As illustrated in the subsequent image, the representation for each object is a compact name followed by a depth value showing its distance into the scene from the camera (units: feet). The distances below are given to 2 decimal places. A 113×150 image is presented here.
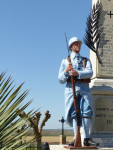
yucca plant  7.62
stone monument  25.29
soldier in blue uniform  22.76
